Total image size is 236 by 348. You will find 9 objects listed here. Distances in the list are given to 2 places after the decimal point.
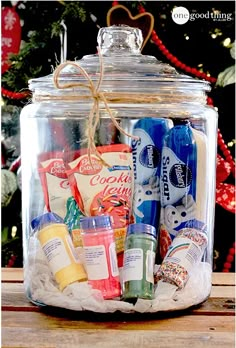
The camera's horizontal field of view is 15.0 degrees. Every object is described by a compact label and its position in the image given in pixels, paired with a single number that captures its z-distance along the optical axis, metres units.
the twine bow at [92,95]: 1.11
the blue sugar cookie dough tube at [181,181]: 1.15
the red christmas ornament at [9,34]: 1.74
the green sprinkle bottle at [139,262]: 1.09
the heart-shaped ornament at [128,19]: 1.59
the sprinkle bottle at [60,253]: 1.11
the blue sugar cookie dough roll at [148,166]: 1.16
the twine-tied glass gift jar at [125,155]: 1.15
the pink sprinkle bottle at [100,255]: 1.09
